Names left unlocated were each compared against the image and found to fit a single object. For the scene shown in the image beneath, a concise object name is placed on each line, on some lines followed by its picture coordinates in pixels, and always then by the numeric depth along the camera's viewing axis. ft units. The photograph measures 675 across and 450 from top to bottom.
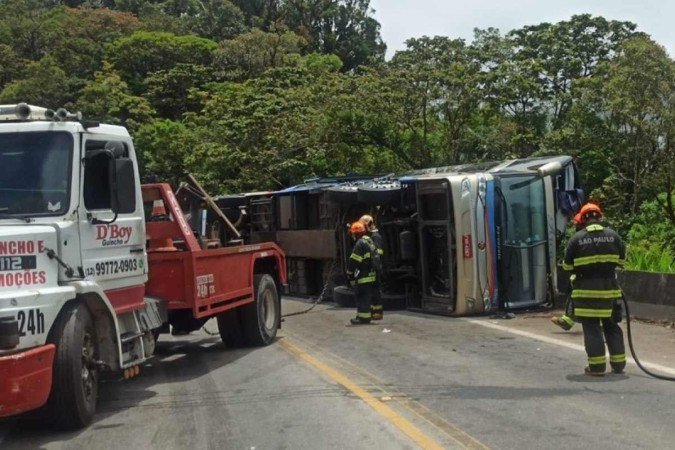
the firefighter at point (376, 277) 46.55
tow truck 20.45
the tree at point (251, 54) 197.06
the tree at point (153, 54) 215.31
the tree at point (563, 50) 83.51
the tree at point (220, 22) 262.26
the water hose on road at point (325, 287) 57.11
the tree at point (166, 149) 124.16
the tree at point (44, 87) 181.47
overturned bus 46.52
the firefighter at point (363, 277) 45.37
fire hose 27.25
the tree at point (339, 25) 276.82
